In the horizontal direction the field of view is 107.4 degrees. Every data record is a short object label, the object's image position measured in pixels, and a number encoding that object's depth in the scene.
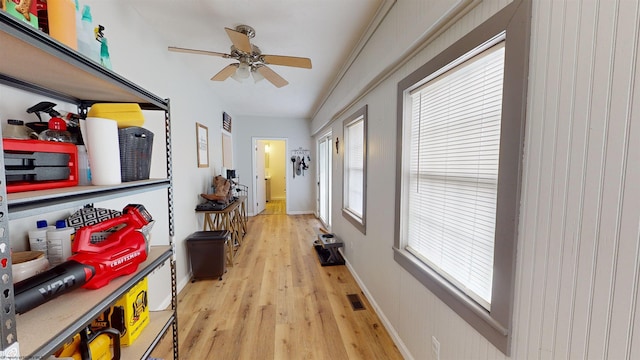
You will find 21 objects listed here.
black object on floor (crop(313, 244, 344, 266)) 3.26
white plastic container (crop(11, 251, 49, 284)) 0.76
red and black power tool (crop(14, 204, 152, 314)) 0.69
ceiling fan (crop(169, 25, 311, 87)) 1.92
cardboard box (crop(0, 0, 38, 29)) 0.62
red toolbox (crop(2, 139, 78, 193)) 0.66
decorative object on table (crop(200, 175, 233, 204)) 3.22
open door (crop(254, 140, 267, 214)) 6.09
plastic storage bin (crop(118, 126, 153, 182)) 1.03
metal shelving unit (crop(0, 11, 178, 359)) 0.54
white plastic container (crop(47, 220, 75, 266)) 0.93
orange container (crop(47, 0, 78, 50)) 0.75
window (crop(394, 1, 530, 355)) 0.92
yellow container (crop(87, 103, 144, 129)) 1.00
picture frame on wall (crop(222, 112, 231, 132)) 4.55
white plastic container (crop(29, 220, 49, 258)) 0.94
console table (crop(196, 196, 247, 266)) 3.19
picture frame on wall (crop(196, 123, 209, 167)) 3.18
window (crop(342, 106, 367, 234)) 2.49
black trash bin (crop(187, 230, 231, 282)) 2.75
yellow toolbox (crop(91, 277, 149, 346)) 1.08
